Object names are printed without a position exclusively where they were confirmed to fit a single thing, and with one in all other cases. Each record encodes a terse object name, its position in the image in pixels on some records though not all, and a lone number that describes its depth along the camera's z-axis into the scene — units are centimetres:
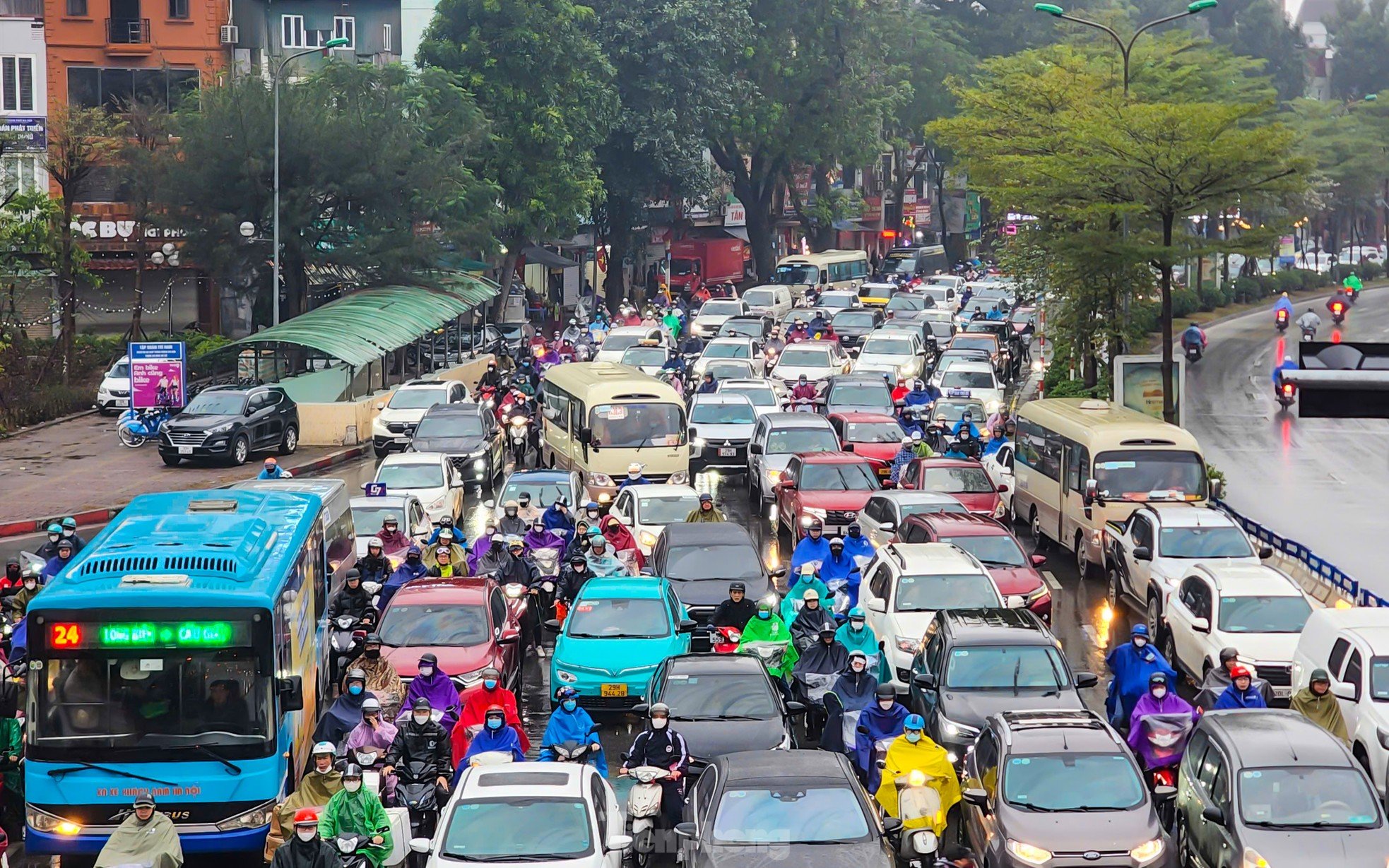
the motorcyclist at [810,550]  2206
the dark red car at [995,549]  2144
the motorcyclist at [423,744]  1453
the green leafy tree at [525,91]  6025
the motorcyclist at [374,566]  2098
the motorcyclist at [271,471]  2609
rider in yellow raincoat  1393
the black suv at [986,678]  1591
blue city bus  1352
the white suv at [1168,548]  2181
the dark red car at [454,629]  1788
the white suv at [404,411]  3769
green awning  4284
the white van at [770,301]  6469
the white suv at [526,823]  1185
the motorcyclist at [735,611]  1978
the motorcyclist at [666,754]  1426
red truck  8556
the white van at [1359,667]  1538
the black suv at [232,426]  3728
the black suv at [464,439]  3391
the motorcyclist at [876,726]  1509
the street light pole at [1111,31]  3753
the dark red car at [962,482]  2755
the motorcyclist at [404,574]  2078
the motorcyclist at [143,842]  1215
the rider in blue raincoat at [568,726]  1471
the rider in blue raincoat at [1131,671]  1648
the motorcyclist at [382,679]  1617
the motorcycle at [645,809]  1397
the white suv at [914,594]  1906
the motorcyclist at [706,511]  2403
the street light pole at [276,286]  4559
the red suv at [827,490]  2722
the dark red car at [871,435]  3281
